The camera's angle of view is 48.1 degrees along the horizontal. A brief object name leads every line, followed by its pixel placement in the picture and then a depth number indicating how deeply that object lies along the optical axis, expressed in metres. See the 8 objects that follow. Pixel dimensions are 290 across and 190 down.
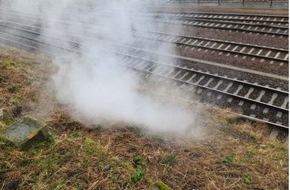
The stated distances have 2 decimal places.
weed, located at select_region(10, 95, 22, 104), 6.28
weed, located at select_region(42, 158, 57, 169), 4.33
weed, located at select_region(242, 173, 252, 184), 4.47
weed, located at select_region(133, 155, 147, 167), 4.70
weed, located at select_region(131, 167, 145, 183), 4.22
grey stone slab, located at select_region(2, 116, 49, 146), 4.60
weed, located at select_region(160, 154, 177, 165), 4.79
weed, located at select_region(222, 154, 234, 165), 4.88
